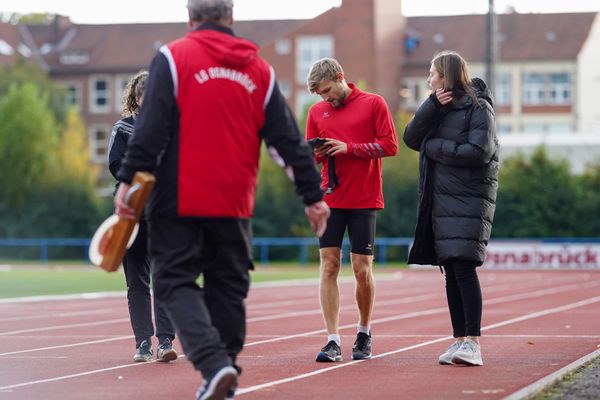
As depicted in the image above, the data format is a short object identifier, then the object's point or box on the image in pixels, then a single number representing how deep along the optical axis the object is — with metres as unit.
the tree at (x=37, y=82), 78.75
